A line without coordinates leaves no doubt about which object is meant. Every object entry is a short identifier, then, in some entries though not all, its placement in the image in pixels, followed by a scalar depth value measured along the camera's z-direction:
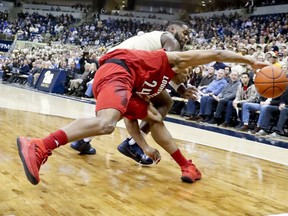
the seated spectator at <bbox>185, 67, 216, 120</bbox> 8.59
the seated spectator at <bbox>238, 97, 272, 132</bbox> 7.02
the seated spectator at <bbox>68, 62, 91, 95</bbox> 12.47
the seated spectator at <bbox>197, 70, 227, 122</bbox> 8.00
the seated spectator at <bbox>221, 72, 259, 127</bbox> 7.23
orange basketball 3.25
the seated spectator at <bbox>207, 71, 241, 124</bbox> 7.59
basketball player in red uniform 2.33
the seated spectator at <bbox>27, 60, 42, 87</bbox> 14.73
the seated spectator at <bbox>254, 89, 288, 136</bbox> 6.67
